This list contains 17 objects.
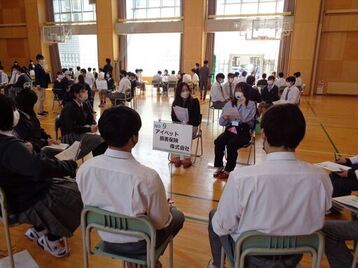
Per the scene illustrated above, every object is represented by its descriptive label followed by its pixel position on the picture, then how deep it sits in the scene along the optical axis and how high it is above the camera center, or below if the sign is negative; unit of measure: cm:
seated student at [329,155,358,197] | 263 -106
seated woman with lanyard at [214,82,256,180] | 383 -83
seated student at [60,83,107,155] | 360 -81
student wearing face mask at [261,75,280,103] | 765 -76
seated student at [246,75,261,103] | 737 -38
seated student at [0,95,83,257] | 180 -93
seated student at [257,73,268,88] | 874 -55
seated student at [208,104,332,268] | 124 -54
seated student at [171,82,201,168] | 418 -60
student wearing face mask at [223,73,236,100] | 696 -54
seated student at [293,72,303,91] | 981 -55
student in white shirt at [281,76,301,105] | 663 -62
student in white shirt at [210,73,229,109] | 661 -75
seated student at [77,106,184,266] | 139 -58
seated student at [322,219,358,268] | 177 -109
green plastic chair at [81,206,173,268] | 140 -83
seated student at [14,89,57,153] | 307 -69
